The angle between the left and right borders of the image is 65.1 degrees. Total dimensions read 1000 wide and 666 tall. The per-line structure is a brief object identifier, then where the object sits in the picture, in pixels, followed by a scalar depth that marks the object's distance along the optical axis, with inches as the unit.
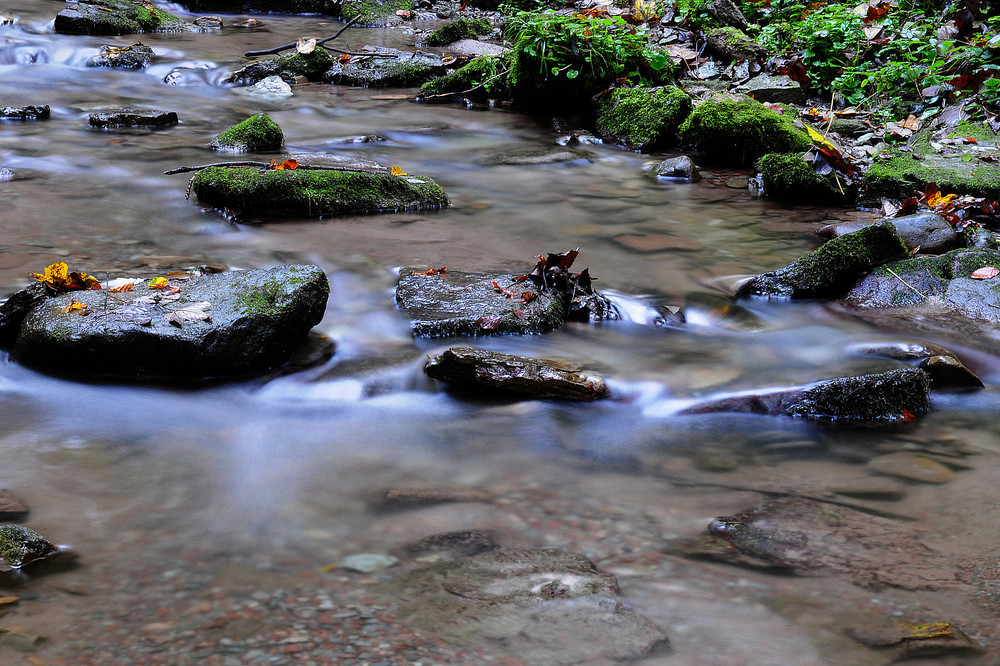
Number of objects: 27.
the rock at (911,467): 117.3
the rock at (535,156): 312.0
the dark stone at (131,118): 317.1
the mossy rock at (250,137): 286.5
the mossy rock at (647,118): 332.5
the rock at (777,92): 361.1
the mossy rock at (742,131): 296.5
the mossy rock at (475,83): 409.1
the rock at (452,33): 552.7
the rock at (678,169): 293.0
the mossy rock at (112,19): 490.9
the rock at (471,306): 161.8
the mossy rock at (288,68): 424.8
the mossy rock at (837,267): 189.3
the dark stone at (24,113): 321.1
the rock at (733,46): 407.8
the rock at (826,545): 91.4
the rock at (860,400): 132.4
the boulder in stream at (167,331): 136.3
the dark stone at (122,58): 439.5
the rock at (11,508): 99.6
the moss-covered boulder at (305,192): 222.2
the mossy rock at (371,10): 644.7
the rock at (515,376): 138.9
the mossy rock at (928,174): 245.0
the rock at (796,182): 267.1
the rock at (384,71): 445.4
